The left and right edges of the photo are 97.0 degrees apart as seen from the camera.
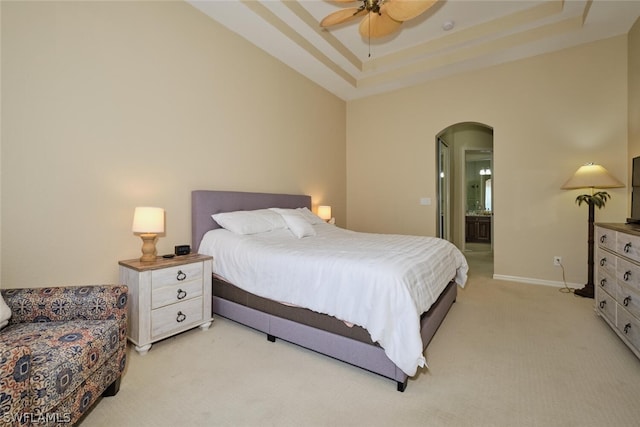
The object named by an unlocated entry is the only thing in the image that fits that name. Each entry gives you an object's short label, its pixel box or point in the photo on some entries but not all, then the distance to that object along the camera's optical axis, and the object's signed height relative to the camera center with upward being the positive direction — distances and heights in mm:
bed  1606 -662
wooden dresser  1938 -524
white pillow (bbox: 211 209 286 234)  2773 -96
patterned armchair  980 -601
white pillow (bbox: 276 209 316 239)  3051 -142
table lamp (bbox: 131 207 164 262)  2199 -110
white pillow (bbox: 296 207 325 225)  3627 -59
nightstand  2031 -649
